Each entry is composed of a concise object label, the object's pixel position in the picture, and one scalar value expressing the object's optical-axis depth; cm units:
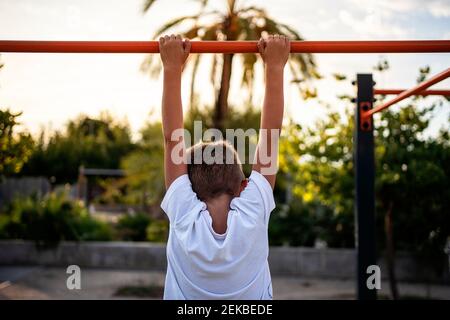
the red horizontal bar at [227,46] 211
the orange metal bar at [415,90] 227
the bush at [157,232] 890
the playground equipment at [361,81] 214
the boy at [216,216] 152
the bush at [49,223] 793
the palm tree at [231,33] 1010
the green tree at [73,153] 2586
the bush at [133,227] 934
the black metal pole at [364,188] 376
